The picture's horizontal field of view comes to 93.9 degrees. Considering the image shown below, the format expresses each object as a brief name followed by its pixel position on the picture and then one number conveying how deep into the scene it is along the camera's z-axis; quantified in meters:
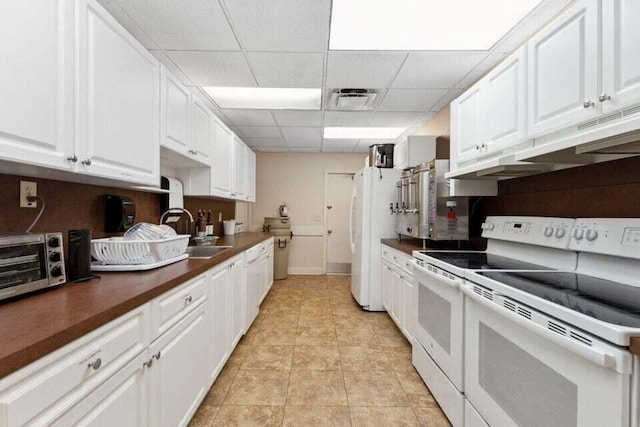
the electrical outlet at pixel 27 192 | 1.28
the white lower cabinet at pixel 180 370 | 1.21
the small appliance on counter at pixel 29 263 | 0.97
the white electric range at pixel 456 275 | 1.55
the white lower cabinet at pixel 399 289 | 2.52
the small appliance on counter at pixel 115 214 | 1.83
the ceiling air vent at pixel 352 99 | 2.98
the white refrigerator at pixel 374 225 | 3.53
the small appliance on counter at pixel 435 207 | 2.51
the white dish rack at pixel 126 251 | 1.51
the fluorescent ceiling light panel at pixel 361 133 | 4.32
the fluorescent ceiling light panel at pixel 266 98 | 3.16
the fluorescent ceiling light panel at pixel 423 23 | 1.85
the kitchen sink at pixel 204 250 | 2.41
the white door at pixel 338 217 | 5.77
